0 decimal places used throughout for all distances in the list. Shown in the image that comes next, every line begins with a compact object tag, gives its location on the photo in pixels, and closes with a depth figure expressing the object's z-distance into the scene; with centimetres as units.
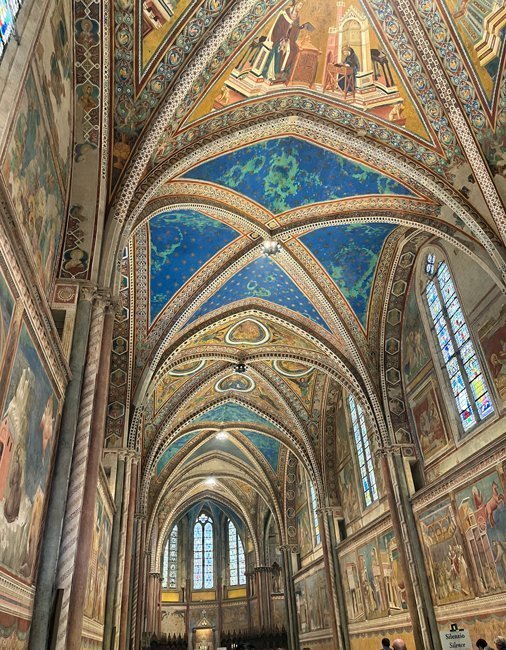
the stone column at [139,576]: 1575
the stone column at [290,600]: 2288
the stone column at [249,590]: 2995
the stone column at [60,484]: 537
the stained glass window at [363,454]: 1653
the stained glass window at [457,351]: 1136
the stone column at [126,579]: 1207
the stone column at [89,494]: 568
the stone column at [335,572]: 1733
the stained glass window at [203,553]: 3175
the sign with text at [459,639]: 766
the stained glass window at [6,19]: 473
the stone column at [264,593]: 2820
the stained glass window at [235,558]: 3164
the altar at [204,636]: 2984
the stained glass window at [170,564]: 3120
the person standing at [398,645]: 682
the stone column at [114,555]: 1109
